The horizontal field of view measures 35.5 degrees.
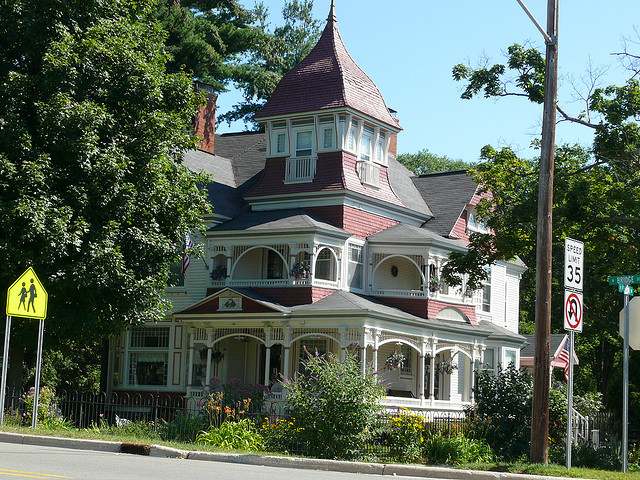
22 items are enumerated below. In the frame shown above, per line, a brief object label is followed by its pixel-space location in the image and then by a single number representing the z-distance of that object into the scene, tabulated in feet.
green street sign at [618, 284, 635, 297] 63.38
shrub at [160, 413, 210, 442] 75.82
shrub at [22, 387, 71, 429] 79.20
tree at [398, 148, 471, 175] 288.51
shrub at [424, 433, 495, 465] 65.77
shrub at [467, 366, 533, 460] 70.28
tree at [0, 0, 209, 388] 86.33
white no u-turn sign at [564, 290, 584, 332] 58.39
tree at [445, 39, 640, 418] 84.12
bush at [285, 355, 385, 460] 66.33
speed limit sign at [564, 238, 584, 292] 59.45
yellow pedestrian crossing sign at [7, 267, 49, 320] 71.51
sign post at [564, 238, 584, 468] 58.65
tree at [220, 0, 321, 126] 178.70
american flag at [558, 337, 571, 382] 146.00
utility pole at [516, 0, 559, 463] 61.31
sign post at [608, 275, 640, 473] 60.08
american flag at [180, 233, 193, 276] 103.66
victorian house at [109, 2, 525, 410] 113.60
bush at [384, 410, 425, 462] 66.90
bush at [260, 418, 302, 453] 68.44
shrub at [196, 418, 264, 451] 69.62
